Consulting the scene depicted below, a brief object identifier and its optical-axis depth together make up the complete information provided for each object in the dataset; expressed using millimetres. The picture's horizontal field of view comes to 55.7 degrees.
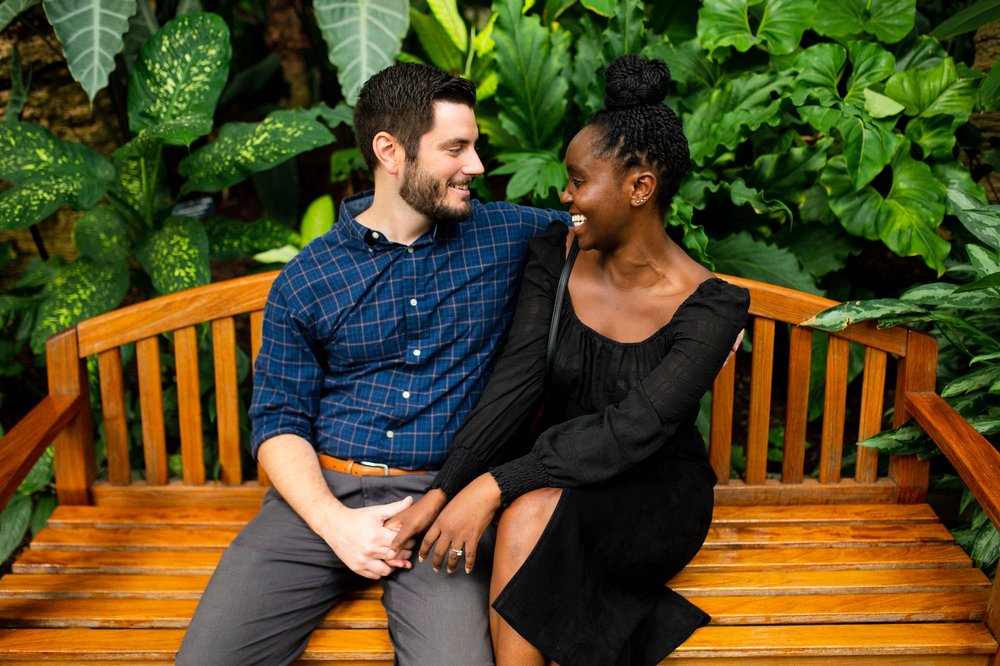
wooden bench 1887
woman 1732
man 1928
